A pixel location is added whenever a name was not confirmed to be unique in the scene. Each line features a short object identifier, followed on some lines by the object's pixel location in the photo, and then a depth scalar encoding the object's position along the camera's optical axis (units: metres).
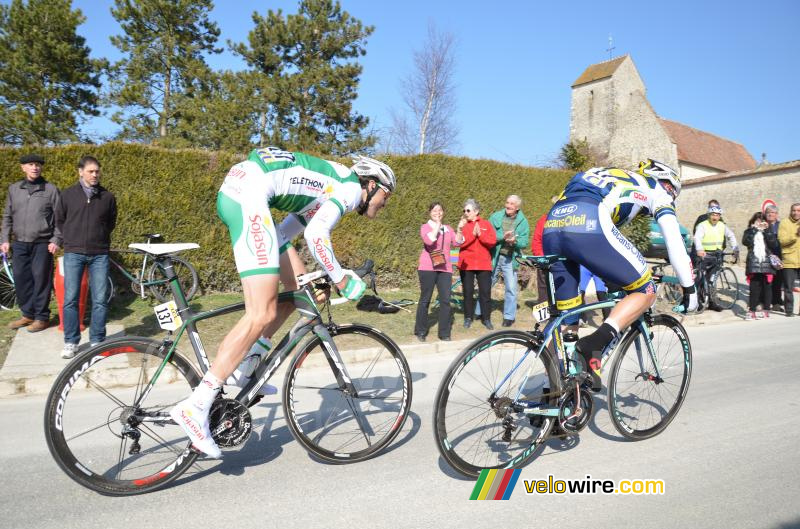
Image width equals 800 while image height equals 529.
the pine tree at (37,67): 24.08
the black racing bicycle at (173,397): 3.14
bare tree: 33.16
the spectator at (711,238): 11.11
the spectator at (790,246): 10.67
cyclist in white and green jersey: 3.26
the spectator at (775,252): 11.20
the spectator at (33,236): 7.27
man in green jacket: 9.21
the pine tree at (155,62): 26.77
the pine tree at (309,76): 26.72
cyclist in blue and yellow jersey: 3.82
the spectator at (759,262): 10.90
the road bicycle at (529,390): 3.34
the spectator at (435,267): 8.12
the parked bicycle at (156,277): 9.20
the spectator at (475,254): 8.69
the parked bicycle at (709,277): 11.03
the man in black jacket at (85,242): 6.50
